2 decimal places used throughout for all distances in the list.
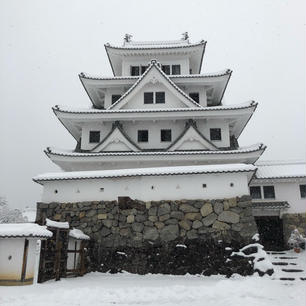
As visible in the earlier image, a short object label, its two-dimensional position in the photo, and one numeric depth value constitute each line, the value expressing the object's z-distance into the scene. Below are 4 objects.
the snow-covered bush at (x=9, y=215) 25.98
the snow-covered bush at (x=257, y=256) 9.41
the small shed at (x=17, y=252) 8.12
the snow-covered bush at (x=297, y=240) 14.05
